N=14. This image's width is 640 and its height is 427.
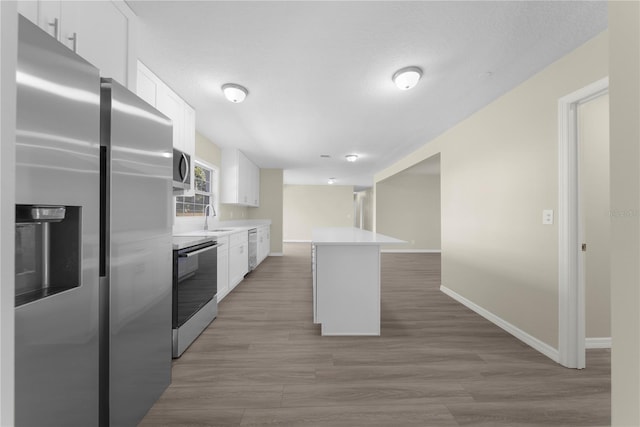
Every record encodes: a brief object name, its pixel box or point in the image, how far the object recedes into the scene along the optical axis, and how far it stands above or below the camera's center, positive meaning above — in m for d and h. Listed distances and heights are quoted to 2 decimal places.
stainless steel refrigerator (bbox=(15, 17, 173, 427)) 0.83 -0.11
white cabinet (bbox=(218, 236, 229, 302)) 3.60 -0.74
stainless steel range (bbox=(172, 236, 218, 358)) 2.21 -0.67
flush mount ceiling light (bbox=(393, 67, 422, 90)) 2.36 +1.22
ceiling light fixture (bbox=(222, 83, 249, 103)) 2.64 +1.21
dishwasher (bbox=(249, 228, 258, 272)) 5.34 -0.70
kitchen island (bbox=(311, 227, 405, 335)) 2.67 -0.73
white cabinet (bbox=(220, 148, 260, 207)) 5.32 +0.75
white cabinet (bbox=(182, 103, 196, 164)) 3.03 +0.96
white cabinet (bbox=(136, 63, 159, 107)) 2.23 +1.11
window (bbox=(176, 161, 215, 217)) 3.78 +0.31
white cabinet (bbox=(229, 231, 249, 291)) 4.12 -0.71
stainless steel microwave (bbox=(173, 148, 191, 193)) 2.53 +0.42
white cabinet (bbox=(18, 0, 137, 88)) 1.22 +0.96
